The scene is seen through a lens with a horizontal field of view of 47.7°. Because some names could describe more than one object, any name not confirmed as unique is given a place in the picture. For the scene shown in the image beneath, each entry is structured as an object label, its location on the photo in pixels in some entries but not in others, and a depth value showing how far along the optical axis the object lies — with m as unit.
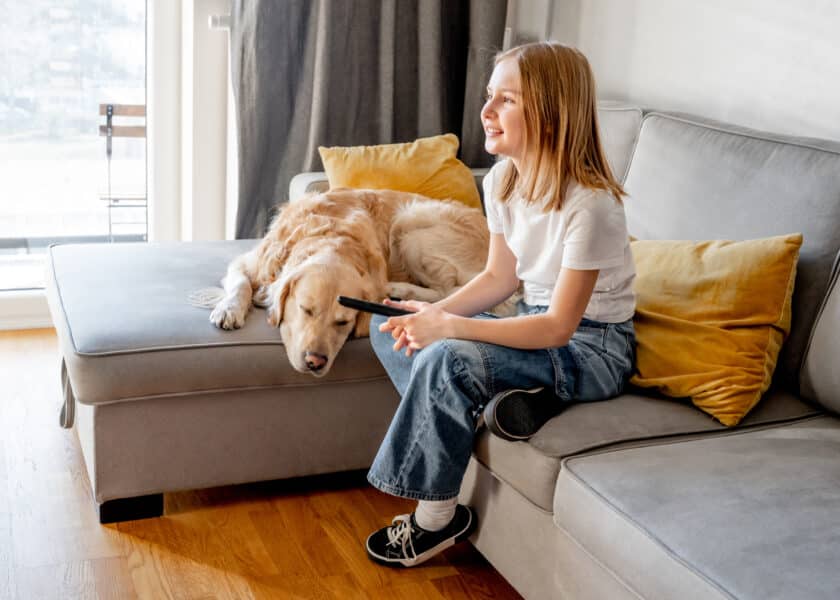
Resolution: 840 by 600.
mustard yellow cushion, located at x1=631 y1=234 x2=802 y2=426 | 1.98
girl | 1.86
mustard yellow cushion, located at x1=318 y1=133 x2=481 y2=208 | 3.05
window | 3.48
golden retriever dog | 2.25
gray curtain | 3.38
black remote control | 1.89
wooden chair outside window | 3.67
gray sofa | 1.52
